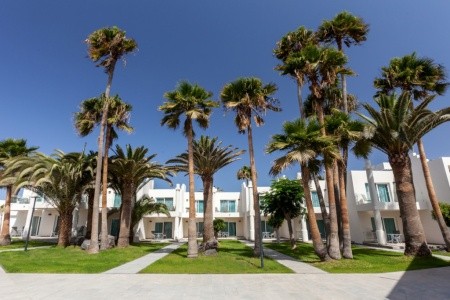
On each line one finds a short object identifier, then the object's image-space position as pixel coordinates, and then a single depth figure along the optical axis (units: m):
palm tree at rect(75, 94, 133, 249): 22.92
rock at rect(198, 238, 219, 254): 19.52
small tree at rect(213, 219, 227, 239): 31.78
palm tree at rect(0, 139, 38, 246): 25.97
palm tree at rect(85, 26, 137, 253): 22.27
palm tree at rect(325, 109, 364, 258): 16.43
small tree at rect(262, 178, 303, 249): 23.27
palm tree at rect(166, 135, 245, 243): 22.78
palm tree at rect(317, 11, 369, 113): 20.47
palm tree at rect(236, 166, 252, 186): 44.97
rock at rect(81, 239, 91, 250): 21.70
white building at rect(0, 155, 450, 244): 26.31
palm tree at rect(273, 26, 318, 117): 17.66
